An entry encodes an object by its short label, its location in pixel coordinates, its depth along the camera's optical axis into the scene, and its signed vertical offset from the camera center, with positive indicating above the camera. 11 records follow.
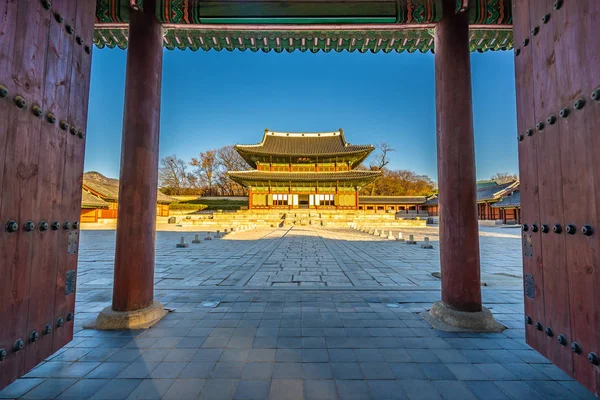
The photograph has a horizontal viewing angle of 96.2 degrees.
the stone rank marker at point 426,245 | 9.63 -0.99
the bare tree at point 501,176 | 54.65 +8.76
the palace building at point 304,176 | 27.28 +4.08
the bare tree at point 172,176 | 43.78 +6.45
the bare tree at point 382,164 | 46.83 +9.32
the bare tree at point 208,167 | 43.44 +7.89
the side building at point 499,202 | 25.67 +1.71
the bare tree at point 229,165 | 43.97 +8.34
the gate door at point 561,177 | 1.32 +0.24
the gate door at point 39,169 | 1.37 +0.27
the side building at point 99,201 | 23.86 +1.31
